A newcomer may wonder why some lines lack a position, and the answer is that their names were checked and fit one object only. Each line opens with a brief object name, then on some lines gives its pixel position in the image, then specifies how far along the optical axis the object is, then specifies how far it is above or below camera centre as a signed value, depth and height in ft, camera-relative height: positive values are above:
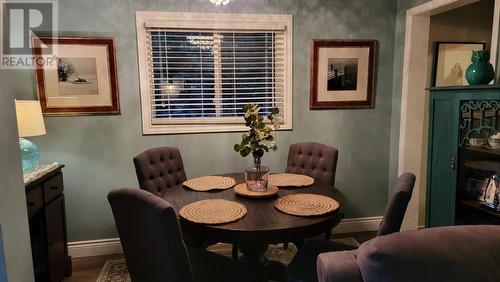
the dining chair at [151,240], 4.62 -1.96
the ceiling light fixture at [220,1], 6.91 +2.15
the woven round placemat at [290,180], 7.87 -1.86
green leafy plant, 6.91 -0.66
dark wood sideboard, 7.11 -2.74
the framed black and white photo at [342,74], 10.46 +0.93
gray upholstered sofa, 3.14 -1.49
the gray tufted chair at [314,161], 8.99 -1.60
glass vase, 7.14 -1.56
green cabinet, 6.79 -0.64
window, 9.80 +1.11
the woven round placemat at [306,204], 6.10 -1.95
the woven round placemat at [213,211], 5.76 -1.95
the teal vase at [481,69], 7.05 +0.69
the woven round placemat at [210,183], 7.72 -1.89
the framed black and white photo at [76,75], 9.14 +0.87
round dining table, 5.48 -2.05
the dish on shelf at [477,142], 7.04 -0.85
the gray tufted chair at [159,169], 7.93 -1.62
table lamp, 7.47 -0.46
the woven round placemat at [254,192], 6.95 -1.87
